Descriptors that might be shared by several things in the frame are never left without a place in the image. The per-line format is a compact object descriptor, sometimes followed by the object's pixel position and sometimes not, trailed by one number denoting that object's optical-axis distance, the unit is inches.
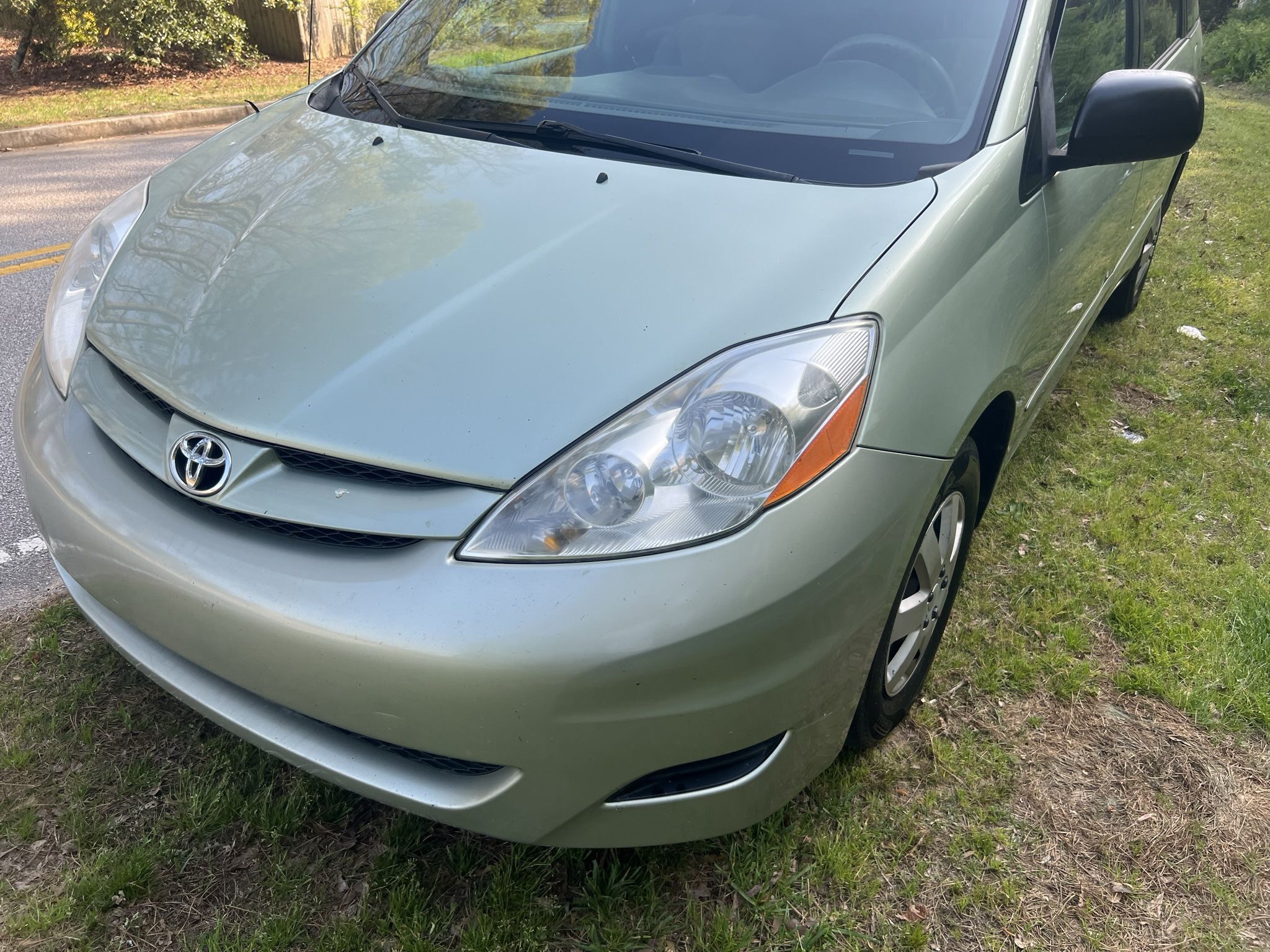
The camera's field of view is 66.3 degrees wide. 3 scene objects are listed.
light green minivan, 56.4
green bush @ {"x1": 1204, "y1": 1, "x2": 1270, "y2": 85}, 545.3
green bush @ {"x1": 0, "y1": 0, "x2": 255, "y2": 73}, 421.1
